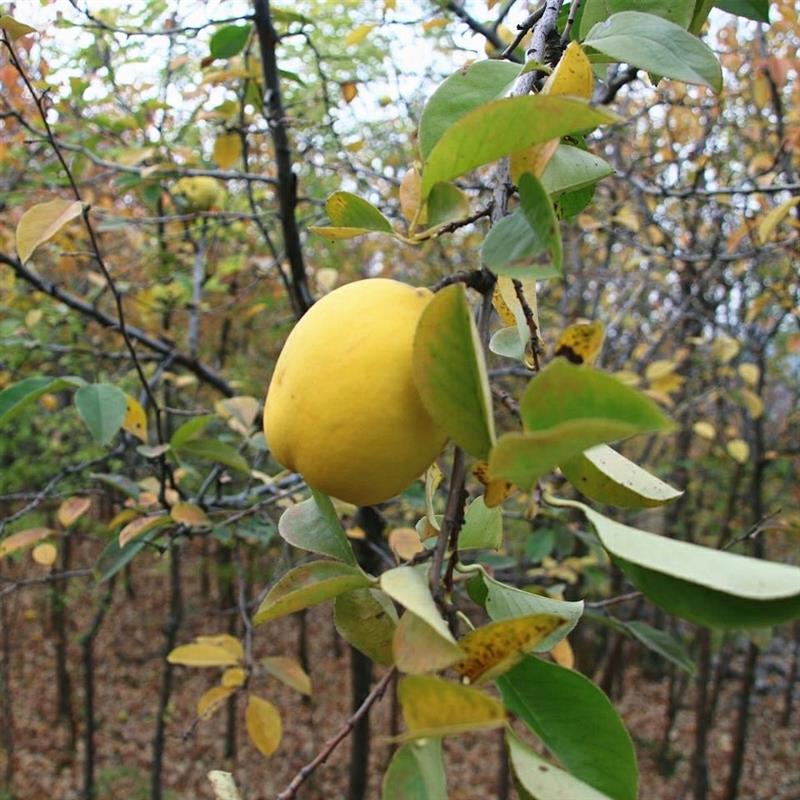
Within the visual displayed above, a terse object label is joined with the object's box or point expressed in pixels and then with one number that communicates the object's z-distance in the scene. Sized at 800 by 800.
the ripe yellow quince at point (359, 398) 0.39
